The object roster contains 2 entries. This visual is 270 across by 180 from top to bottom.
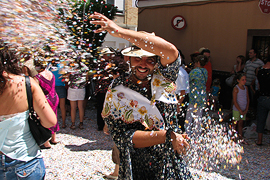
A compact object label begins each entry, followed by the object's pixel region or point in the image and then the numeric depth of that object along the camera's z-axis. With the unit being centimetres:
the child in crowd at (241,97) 514
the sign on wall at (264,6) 697
